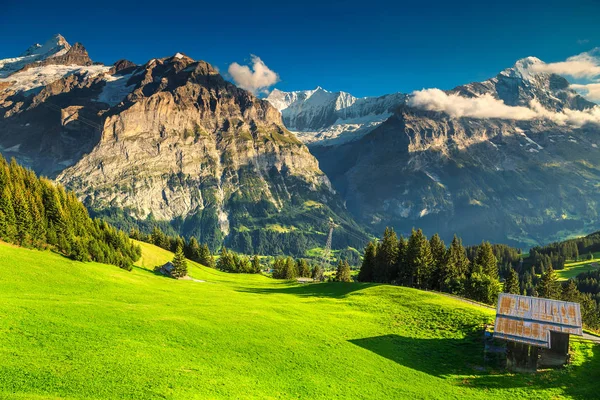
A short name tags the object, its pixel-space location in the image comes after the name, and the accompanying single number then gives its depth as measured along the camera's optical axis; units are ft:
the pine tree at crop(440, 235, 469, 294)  320.29
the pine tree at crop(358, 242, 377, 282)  417.08
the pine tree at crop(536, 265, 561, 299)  330.54
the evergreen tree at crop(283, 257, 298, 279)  566.77
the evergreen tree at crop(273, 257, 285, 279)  572.92
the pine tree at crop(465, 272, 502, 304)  289.74
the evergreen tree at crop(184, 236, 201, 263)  560.20
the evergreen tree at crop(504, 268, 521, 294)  363.15
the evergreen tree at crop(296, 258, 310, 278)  609.83
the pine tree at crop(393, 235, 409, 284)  345.90
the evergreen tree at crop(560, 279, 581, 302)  379.72
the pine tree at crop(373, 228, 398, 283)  376.91
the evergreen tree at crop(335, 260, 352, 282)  504.43
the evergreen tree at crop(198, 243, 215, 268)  568.82
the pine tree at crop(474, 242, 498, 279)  332.60
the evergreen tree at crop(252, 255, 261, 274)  588.09
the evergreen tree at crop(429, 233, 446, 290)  335.88
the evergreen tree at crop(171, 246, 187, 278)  362.12
